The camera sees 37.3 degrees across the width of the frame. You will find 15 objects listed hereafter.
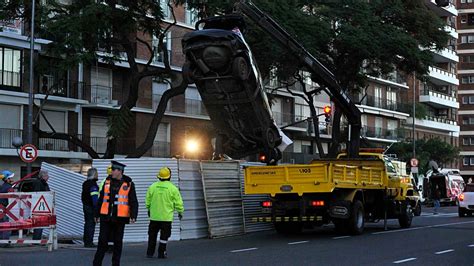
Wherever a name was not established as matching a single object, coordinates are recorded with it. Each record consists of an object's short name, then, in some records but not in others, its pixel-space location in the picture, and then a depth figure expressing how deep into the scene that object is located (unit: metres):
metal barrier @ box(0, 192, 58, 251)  15.98
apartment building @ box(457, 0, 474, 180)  90.12
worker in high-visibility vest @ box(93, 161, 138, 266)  11.48
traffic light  32.65
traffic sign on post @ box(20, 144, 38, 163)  25.55
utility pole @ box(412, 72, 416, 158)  76.82
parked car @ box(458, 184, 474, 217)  31.39
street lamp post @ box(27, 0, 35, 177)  28.34
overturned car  17.81
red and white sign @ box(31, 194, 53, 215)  16.16
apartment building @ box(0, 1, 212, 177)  38.06
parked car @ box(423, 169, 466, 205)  54.12
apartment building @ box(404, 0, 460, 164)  77.38
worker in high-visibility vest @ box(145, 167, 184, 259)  14.38
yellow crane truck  18.92
